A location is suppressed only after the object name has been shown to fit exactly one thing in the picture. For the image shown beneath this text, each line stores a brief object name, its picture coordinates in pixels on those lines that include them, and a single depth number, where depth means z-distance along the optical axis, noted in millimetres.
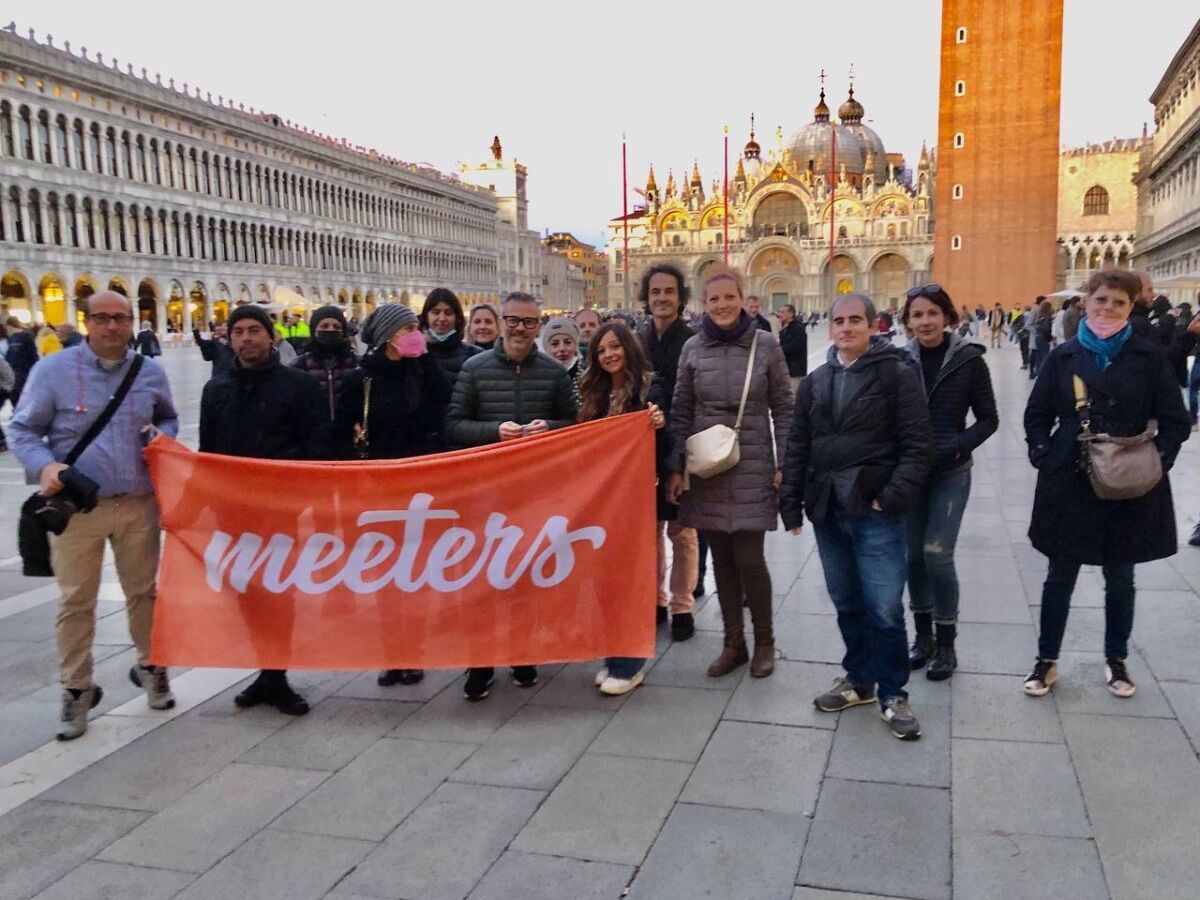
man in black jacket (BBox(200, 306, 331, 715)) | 4633
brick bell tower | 47250
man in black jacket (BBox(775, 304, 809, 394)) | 15164
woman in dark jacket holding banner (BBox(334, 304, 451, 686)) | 4961
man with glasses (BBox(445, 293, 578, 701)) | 4797
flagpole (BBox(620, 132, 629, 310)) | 36656
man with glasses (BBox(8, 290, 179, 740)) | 4316
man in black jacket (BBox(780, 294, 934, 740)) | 4062
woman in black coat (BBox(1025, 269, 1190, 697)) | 4203
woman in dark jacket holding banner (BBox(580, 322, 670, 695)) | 4711
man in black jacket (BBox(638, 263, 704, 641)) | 5379
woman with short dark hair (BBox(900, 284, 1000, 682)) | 4539
